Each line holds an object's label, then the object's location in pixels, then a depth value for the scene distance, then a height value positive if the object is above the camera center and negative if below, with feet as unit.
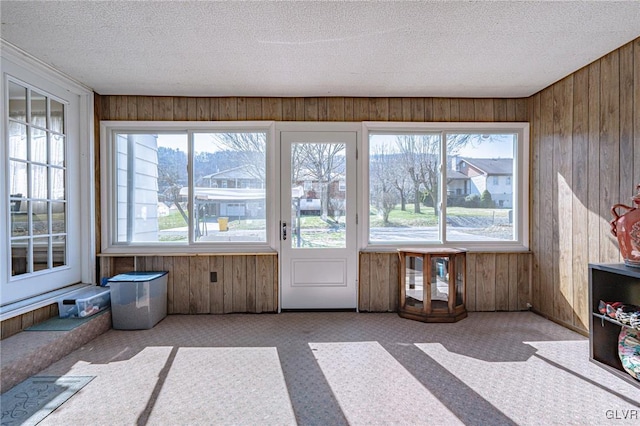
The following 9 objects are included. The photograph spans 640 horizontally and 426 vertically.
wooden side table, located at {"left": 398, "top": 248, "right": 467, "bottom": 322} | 11.34 -2.58
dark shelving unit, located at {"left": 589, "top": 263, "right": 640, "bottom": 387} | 8.00 -2.21
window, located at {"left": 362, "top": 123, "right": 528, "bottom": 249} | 12.66 +0.87
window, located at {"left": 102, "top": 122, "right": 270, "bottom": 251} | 12.42 +0.97
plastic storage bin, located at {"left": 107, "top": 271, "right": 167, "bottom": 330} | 10.64 -2.91
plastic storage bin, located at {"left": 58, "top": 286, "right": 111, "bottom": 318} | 9.80 -2.74
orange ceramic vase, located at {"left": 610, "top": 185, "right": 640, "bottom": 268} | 7.24 -0.51
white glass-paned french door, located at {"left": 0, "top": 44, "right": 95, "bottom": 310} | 8.79 +0.93
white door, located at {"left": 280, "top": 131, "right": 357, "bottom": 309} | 12.47 -0.59
